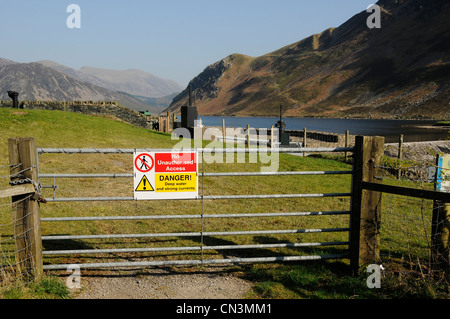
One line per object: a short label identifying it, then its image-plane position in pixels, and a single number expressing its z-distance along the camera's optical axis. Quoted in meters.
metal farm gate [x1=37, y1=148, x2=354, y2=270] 5.11
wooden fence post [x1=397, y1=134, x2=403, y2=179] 21.39
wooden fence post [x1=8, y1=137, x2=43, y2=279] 4.76
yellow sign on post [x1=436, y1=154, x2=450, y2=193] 5.43
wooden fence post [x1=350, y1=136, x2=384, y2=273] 5.31
